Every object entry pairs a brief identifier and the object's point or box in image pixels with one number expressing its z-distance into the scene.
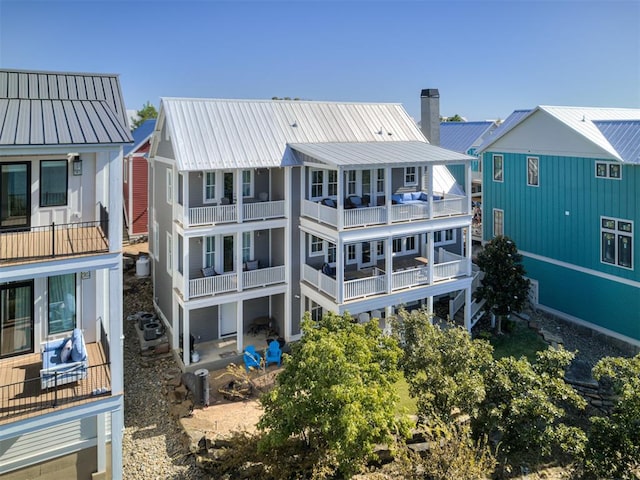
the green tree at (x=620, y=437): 12.37
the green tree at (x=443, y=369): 12.63
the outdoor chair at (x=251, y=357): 18.80
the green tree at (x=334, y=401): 10.82
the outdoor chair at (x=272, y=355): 19.38
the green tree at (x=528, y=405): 12.49
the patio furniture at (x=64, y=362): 11.00
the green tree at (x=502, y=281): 22.20
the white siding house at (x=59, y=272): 10.84
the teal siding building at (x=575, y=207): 21.78
